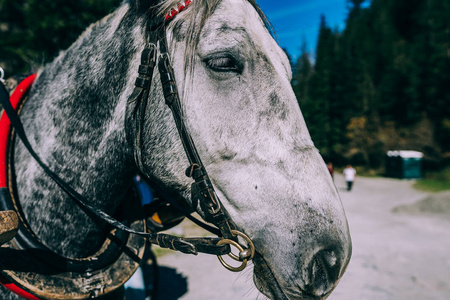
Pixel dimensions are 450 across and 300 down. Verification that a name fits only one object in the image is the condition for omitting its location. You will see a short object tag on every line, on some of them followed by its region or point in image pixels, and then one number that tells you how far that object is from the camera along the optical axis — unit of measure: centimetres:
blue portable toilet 2452
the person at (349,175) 1628
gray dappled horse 110
